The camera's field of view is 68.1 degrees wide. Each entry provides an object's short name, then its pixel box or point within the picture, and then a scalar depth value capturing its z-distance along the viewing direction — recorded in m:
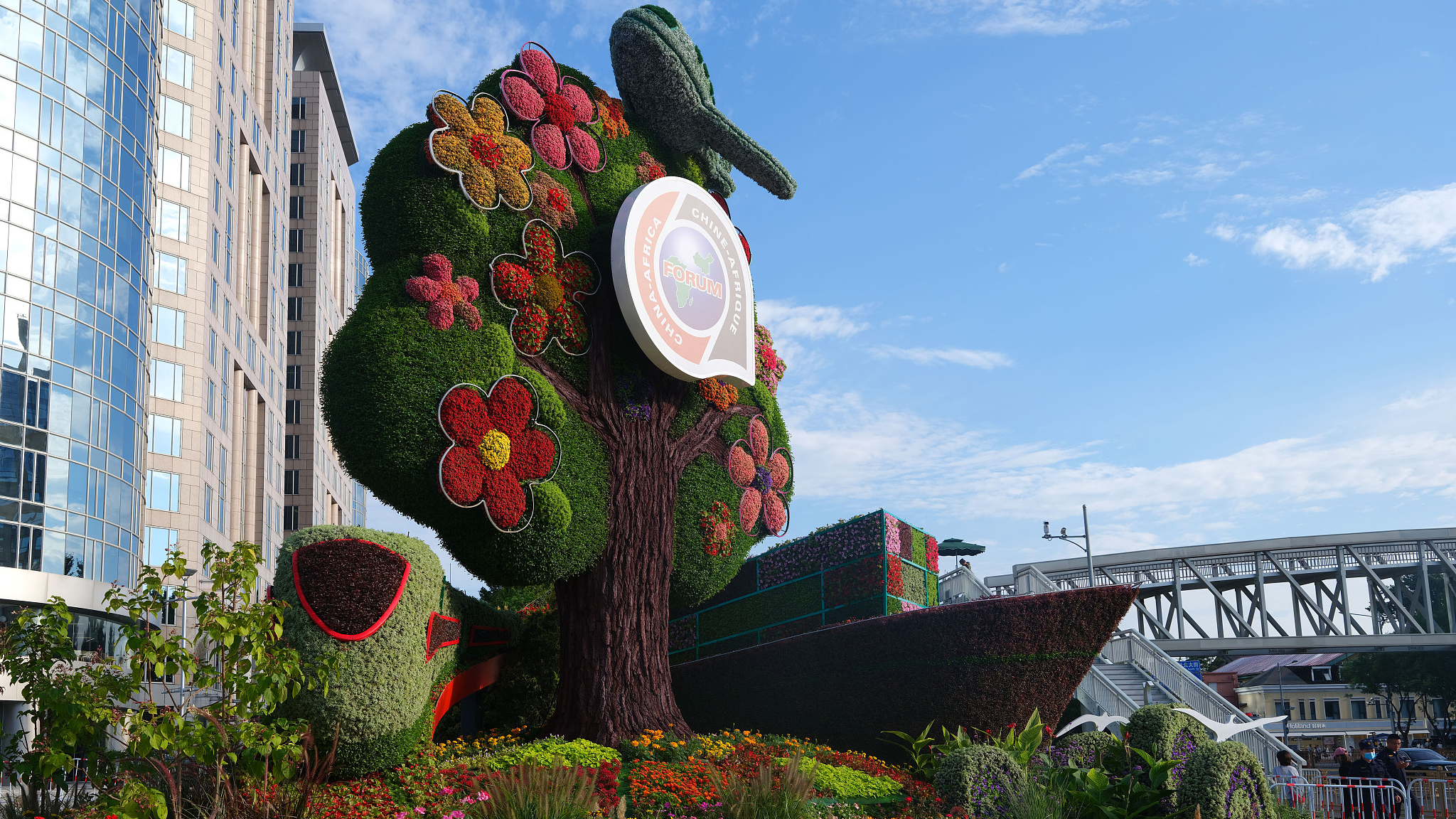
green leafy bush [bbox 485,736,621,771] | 12.16
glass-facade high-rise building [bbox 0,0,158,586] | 35.34
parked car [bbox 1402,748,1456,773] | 32.26
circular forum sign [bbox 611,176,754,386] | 15.15
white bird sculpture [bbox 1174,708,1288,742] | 11.12
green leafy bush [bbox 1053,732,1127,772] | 11.40
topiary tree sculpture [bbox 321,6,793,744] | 13.34
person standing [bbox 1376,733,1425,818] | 14.38
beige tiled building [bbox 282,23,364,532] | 74.62
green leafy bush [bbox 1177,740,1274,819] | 9.87
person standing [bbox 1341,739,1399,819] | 13.59
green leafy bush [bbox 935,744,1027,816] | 10.68
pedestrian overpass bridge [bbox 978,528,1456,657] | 41.28
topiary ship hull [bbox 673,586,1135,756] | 15.32
